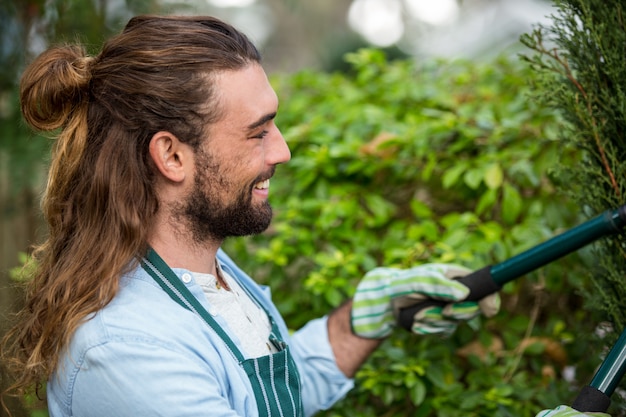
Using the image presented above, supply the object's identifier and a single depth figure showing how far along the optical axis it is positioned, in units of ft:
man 5.99
